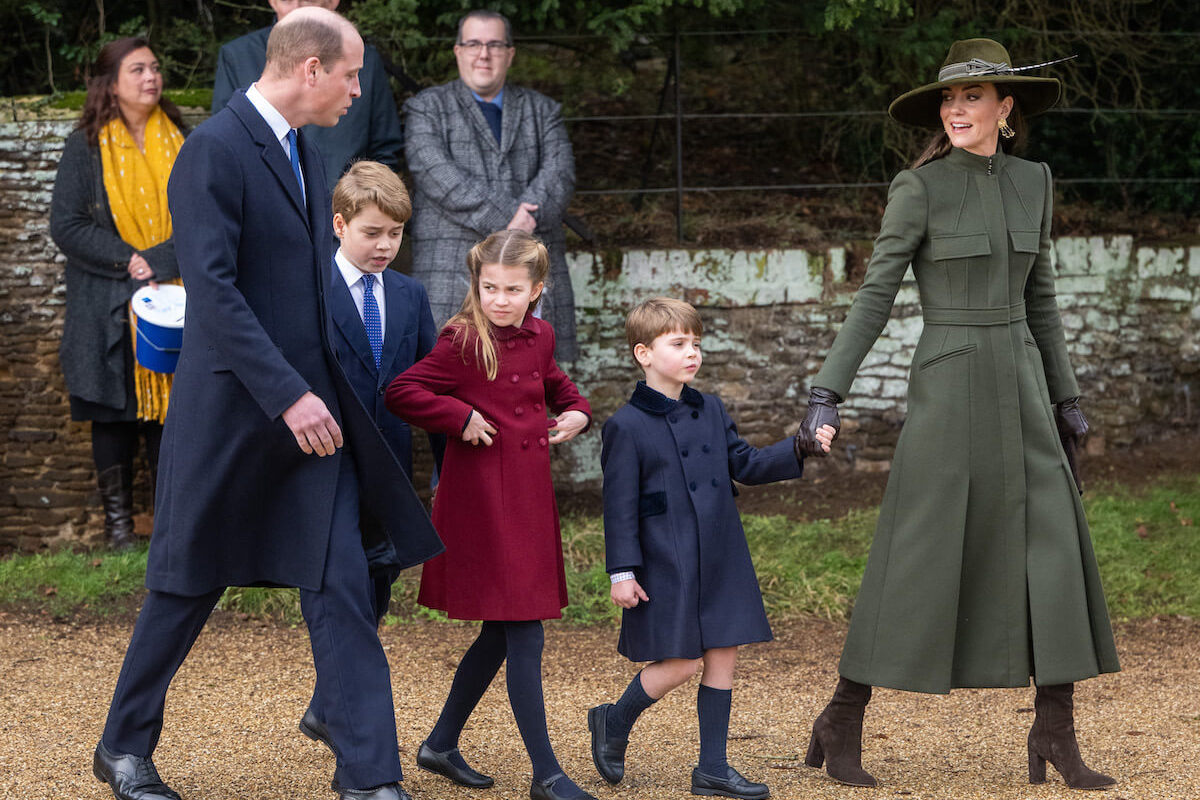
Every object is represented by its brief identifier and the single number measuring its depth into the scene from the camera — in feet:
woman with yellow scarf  40.96
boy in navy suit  25.23
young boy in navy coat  24.53
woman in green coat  24.99
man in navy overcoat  22.22
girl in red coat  24.22
